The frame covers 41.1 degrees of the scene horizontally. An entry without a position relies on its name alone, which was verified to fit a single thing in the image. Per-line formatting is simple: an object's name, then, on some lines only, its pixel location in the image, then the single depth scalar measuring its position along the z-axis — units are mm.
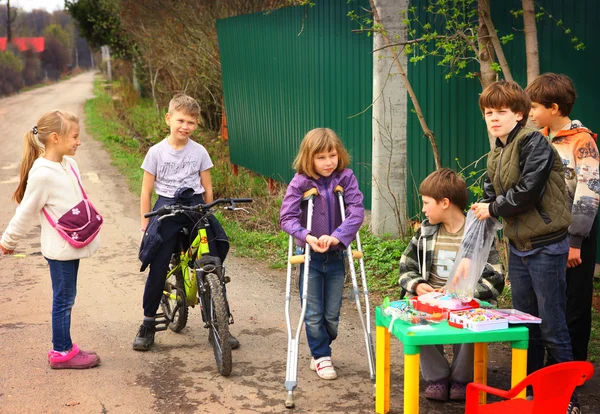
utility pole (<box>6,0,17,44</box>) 74688
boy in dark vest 4203
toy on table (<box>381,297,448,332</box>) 4305
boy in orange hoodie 4609
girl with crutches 5039
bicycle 5293
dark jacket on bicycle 5680
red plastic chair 3605
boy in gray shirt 5738
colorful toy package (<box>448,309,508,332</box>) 4133
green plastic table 4094
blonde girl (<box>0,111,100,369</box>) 5340
